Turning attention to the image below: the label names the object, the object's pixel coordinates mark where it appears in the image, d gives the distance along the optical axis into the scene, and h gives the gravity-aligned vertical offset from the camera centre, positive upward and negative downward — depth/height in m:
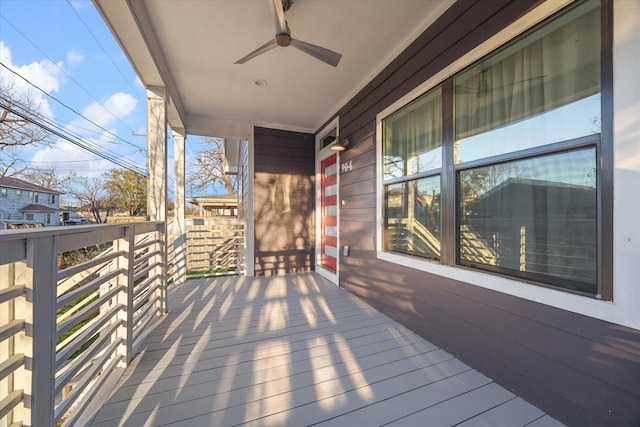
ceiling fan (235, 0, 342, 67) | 1.73 +1.27
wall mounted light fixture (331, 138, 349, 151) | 3.52 +0.96
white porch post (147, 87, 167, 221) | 2.58 +0.59
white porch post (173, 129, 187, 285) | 3.89 +0.00
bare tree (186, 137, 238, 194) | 10.82 +1.97
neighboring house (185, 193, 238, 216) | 9.43 +0.42
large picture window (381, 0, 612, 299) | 1.24 +0.33
